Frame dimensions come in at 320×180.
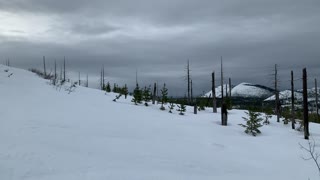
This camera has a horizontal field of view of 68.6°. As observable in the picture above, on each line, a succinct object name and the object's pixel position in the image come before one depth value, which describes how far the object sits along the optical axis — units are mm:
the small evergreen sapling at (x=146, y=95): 24394
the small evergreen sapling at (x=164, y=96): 24414
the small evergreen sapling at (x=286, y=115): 24496
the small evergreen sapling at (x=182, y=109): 22761
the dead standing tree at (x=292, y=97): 22622
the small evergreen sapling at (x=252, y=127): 18379
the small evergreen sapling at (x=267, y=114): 23982
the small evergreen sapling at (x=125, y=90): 27419
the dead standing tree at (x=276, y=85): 26156
